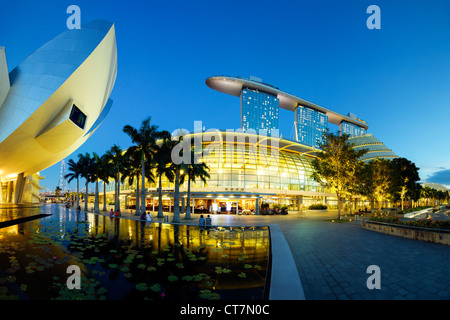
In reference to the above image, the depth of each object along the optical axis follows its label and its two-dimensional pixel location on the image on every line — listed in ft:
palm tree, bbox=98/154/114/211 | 141.96
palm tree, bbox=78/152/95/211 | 169.58
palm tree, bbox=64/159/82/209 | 172.15
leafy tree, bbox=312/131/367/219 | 94.63
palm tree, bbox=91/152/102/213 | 158.61
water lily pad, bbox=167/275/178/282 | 23.23
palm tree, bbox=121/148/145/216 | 104.99
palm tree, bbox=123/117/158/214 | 102.42
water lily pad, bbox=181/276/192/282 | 23.48
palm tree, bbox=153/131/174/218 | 94.22
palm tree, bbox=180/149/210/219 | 95.92
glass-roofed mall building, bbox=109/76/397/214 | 147.84
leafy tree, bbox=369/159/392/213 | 130.82
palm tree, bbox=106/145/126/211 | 130.41
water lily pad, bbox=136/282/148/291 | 20.72
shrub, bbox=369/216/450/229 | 48.20
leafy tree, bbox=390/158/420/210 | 147.02
